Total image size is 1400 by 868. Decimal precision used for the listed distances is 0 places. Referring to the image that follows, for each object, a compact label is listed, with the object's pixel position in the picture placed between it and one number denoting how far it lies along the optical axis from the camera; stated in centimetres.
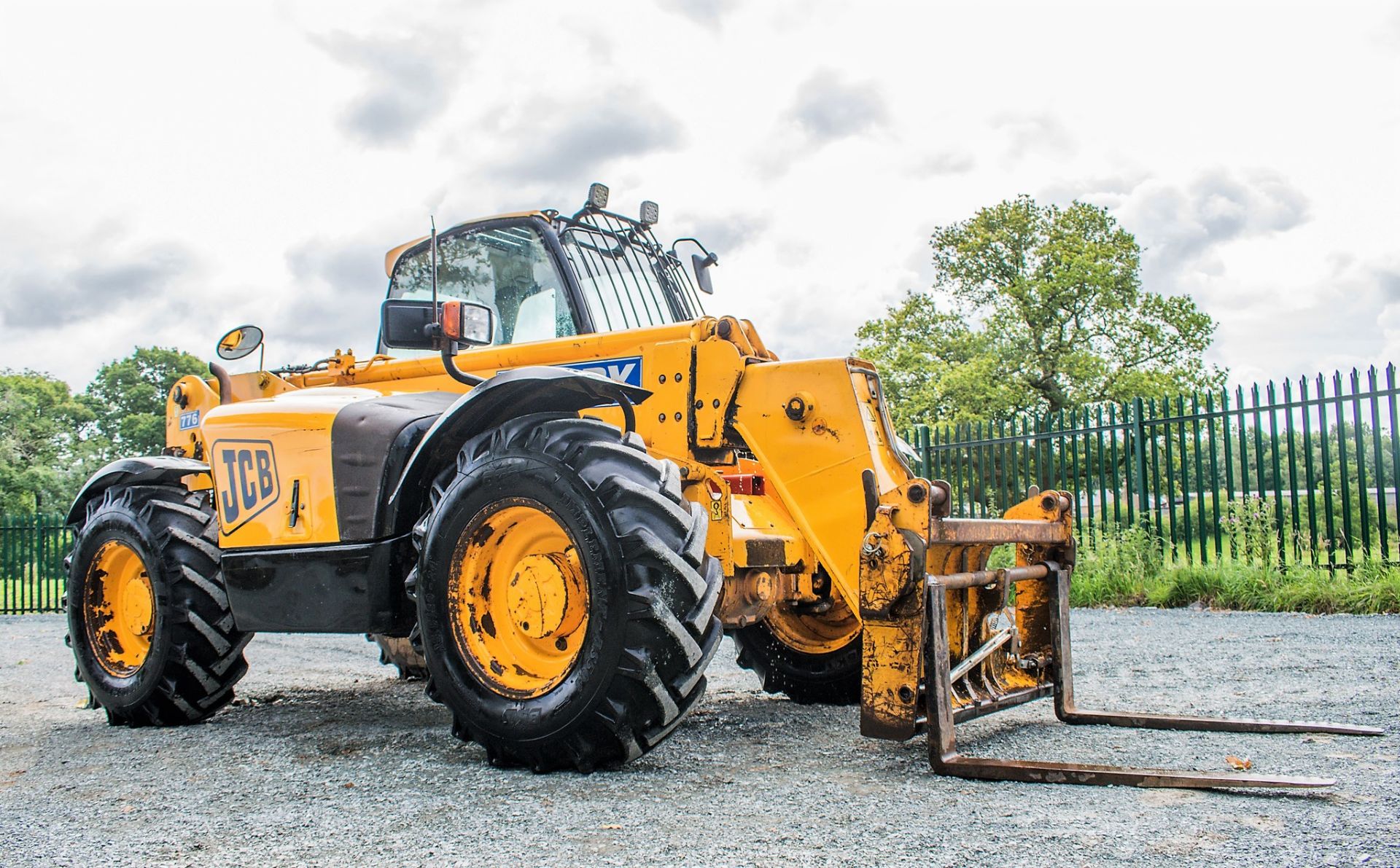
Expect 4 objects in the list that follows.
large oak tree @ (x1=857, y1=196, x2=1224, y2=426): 2986
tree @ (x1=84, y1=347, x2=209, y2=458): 5081
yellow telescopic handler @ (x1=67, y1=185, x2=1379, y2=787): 385
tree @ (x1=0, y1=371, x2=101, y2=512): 3991
